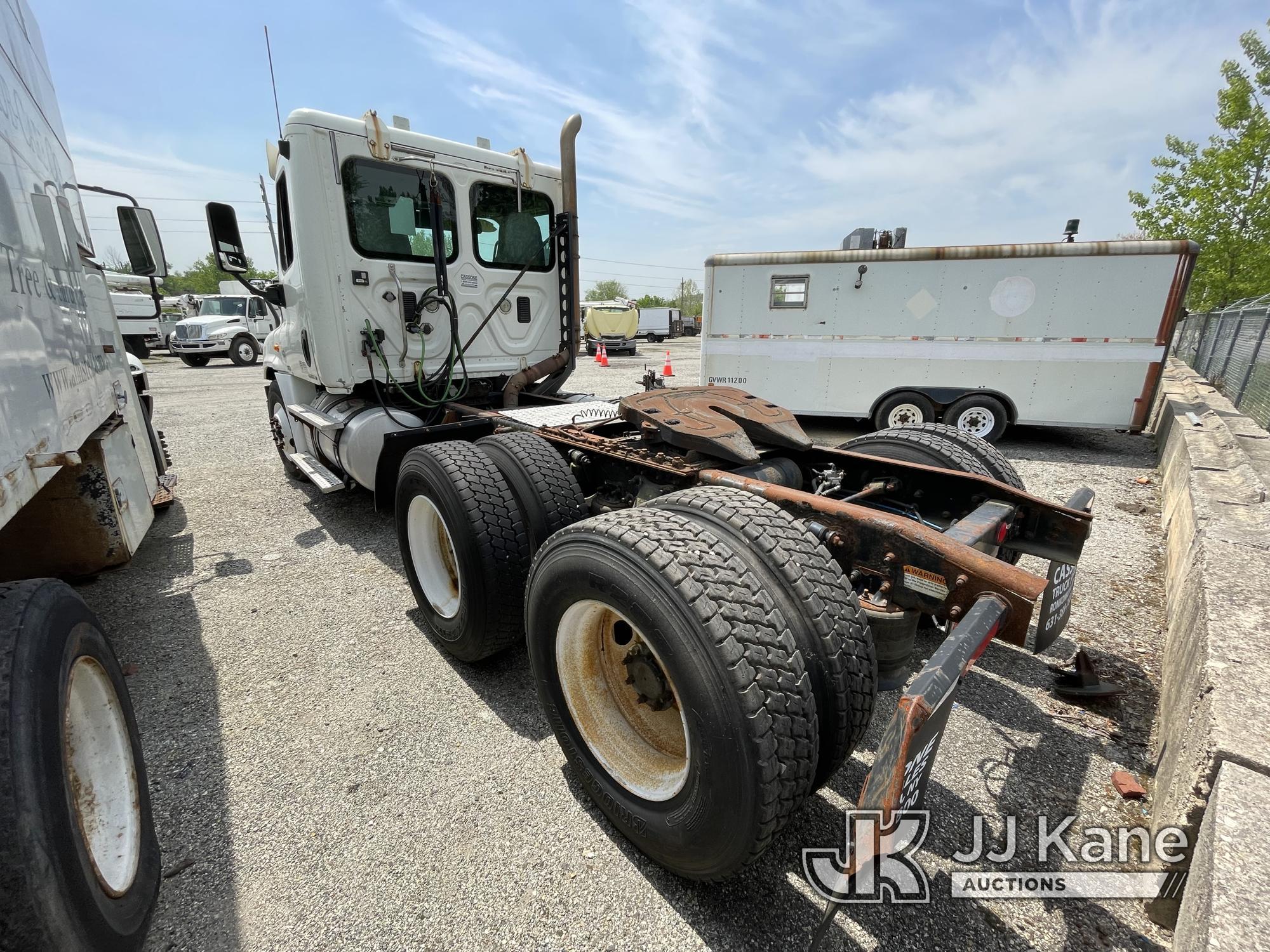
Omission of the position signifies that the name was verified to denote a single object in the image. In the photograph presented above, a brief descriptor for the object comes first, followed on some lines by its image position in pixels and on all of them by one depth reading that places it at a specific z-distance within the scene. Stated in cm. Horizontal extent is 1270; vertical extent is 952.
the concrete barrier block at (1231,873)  116
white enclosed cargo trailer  750
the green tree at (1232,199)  1367
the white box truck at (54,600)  125
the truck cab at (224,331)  2094
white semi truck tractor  162
